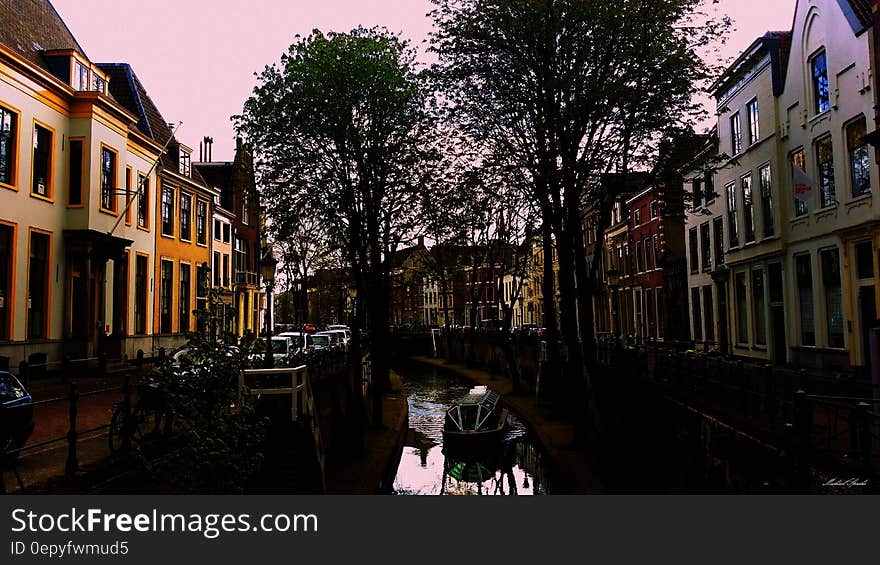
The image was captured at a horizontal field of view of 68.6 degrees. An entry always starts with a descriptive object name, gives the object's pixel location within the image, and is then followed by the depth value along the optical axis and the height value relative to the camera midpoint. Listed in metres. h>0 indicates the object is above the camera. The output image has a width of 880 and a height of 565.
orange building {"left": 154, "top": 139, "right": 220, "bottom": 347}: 37.41 +5.55
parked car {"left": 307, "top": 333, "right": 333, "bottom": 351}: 34.33 -0.84
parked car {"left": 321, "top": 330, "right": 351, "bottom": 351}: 38.99 -0.69
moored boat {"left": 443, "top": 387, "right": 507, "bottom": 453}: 21.53 -3.56
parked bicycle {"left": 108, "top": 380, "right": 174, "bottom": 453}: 11.52 -1.68
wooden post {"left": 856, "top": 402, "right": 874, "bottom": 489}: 9.45 -1.80
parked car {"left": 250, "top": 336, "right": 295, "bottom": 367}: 16.58 -0.85
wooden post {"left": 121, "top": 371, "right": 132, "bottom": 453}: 11.15 -1.55
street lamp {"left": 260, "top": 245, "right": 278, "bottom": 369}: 18.80 +1.71
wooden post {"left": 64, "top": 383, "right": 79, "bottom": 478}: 9.62 -1.71
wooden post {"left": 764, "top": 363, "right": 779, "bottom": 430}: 14.11 -1.80
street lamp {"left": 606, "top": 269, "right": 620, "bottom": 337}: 28.85 +1.86
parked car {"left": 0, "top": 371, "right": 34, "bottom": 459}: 9.72 -1.24
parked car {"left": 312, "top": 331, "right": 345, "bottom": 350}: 35.92 -0.70
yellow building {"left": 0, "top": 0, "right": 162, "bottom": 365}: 23.22 +5.51
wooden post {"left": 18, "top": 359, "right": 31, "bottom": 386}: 17.35 -1.08
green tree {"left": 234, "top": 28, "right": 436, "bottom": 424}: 21.56 +6.69
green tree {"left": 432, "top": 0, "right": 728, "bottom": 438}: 16.23 +6.24
